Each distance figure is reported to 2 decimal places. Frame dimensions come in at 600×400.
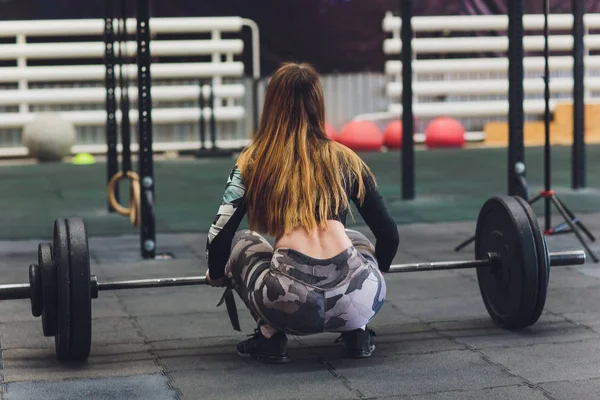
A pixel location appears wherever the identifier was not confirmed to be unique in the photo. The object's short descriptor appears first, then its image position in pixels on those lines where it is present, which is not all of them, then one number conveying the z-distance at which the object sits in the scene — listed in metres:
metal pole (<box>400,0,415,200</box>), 10.20
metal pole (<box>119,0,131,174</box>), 9.26
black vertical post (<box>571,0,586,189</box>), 10.33
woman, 4.39
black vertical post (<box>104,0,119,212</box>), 9.75
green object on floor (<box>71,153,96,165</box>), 15.99
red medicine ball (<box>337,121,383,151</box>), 16.98
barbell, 4.48
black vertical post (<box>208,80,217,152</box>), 16.56
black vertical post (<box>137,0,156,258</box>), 7.34
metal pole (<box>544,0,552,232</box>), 7.51
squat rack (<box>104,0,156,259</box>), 7.29
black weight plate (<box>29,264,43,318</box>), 4.53
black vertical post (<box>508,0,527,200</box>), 7.57
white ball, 16.08
